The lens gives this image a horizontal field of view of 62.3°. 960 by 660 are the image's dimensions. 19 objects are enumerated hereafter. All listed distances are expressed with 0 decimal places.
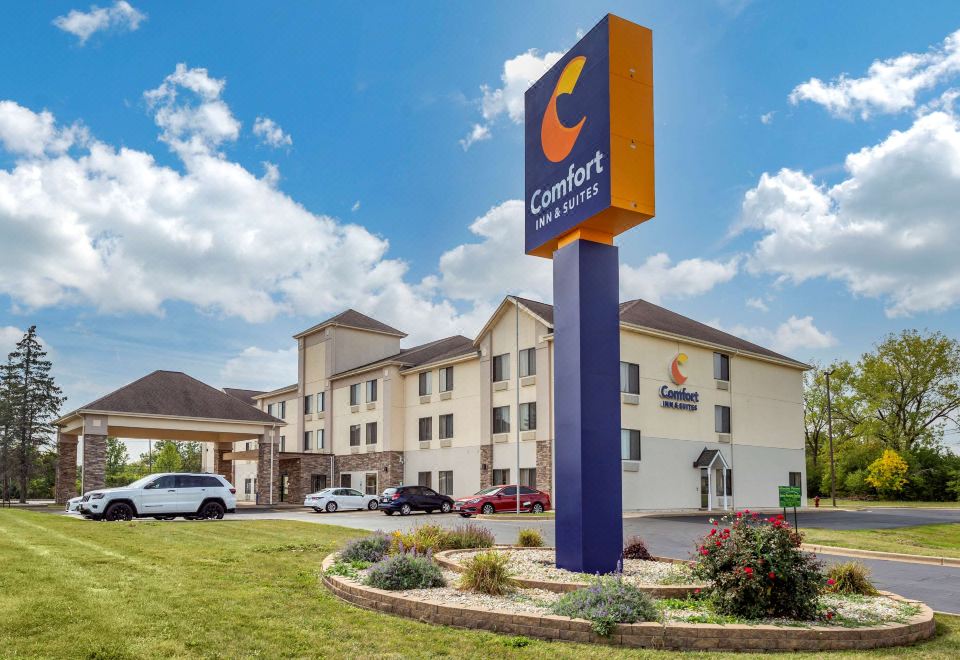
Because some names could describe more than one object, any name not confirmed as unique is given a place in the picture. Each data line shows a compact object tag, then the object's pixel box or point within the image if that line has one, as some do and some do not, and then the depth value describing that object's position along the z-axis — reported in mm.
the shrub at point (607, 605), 7848
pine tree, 54656
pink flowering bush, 8406
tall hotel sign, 11609
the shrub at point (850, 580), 10562
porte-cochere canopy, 36094
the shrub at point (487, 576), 9414
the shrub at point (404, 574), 9719
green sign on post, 14959
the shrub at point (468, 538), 13883
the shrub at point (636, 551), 12883
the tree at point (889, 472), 61188
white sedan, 37531
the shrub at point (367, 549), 12156
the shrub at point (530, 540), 14344
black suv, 35125
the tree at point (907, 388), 68875
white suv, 25625
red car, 33781
